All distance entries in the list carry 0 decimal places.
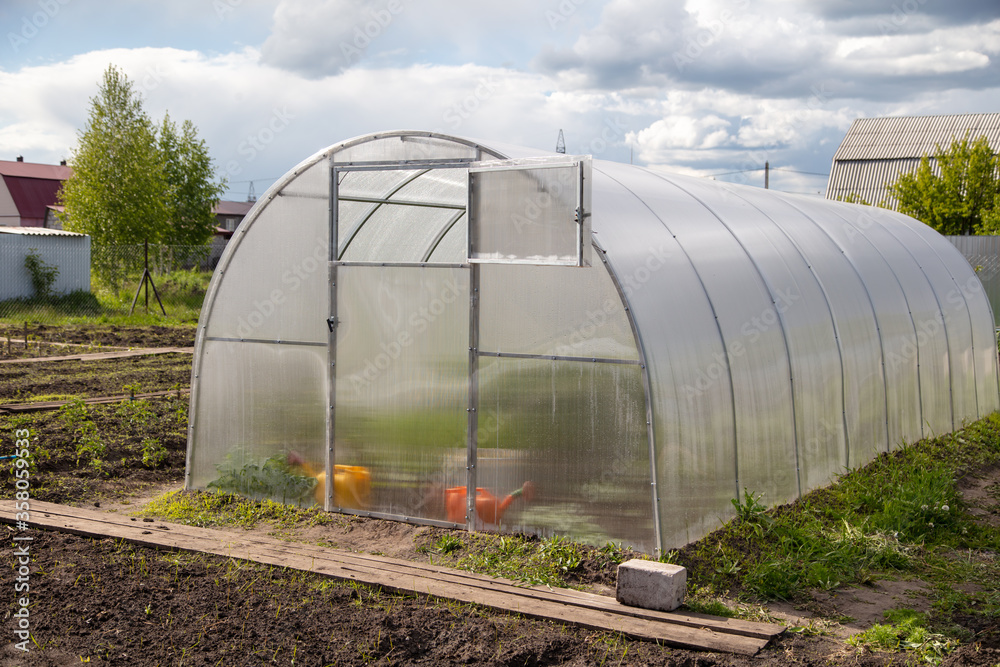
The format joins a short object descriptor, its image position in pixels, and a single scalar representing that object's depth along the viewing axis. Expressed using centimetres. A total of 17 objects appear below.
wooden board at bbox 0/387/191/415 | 1188
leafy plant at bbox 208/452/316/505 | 799
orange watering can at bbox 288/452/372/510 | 770
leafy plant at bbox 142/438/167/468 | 972
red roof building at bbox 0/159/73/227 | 5103
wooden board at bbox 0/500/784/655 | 536
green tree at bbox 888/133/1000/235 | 2545
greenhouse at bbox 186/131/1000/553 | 654
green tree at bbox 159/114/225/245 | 4262
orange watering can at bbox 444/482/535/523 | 694
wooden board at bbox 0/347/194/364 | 1705
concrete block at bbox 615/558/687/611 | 568
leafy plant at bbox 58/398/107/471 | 972
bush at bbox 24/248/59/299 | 2711
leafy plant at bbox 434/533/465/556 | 690
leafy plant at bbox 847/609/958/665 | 523
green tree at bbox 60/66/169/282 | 2894
